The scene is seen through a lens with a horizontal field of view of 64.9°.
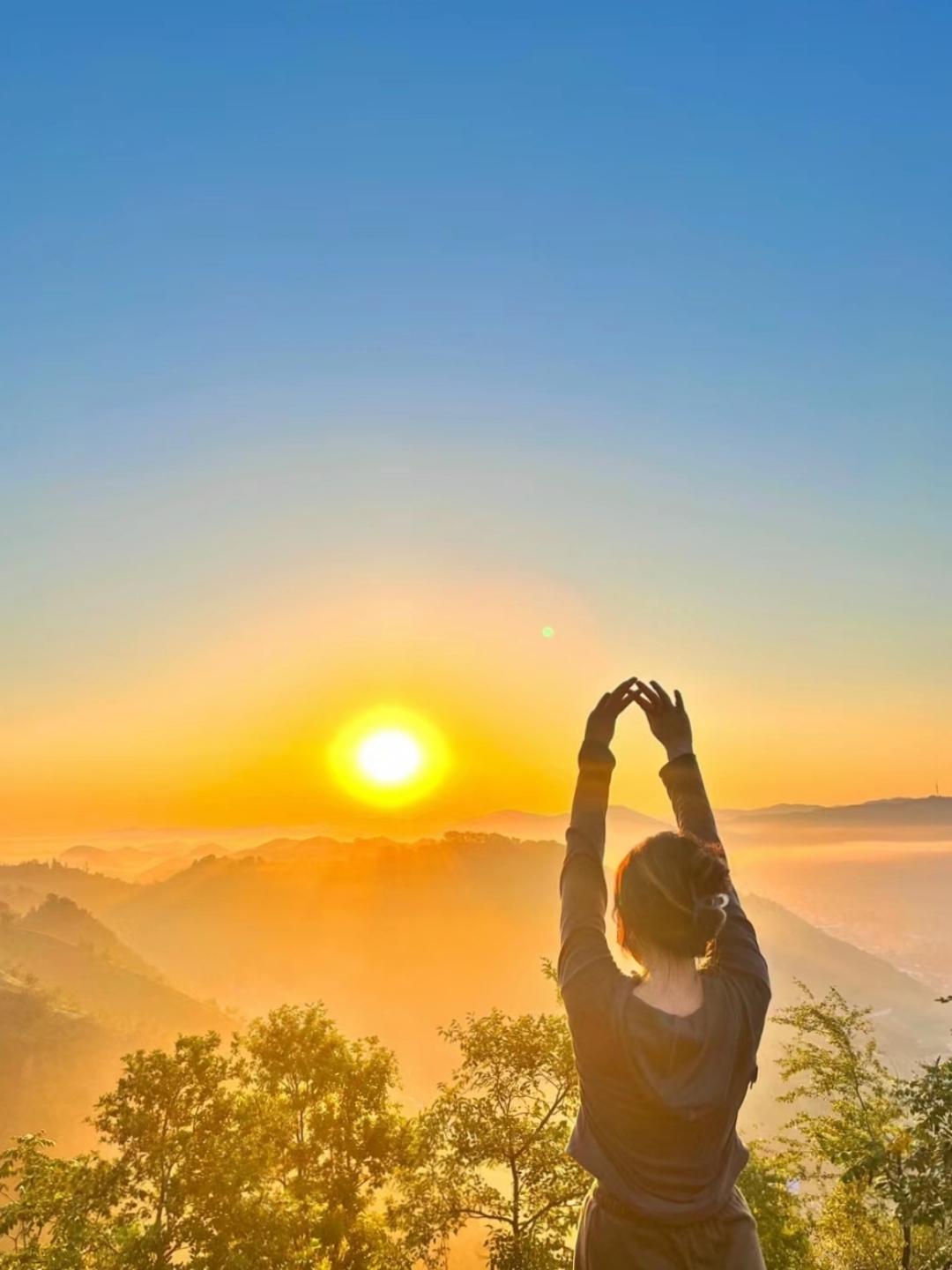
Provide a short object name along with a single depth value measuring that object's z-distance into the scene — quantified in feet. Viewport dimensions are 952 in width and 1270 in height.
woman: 5.72
